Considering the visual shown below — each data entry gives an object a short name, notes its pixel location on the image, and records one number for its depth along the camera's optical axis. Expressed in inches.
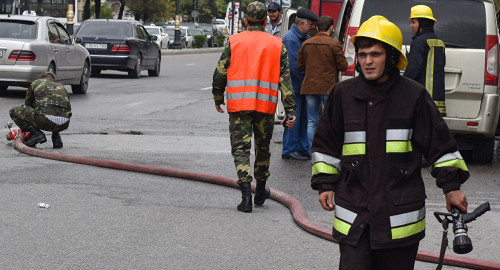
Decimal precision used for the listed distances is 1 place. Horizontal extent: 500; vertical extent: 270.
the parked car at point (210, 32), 2915.8
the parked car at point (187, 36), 2650.1
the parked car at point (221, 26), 3585.1
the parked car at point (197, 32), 2891.2
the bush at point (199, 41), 2664.9
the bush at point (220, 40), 2941.7
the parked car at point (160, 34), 2180.1
